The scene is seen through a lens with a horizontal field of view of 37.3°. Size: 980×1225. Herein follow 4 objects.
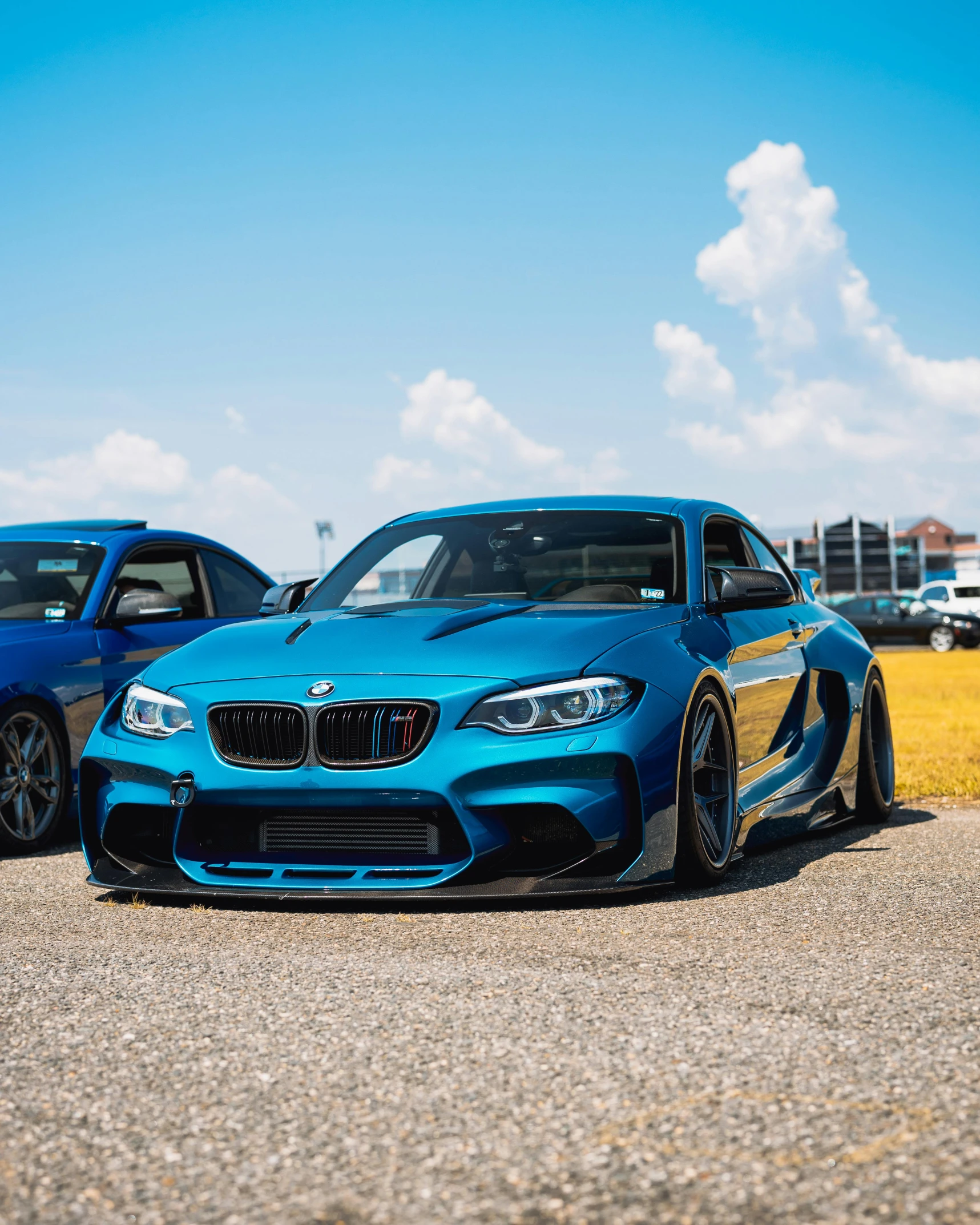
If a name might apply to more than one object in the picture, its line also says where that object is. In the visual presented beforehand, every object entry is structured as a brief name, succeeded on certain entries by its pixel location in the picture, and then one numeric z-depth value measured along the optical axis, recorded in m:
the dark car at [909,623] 38.53
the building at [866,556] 91.38
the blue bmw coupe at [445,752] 4.46
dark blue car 6.57
